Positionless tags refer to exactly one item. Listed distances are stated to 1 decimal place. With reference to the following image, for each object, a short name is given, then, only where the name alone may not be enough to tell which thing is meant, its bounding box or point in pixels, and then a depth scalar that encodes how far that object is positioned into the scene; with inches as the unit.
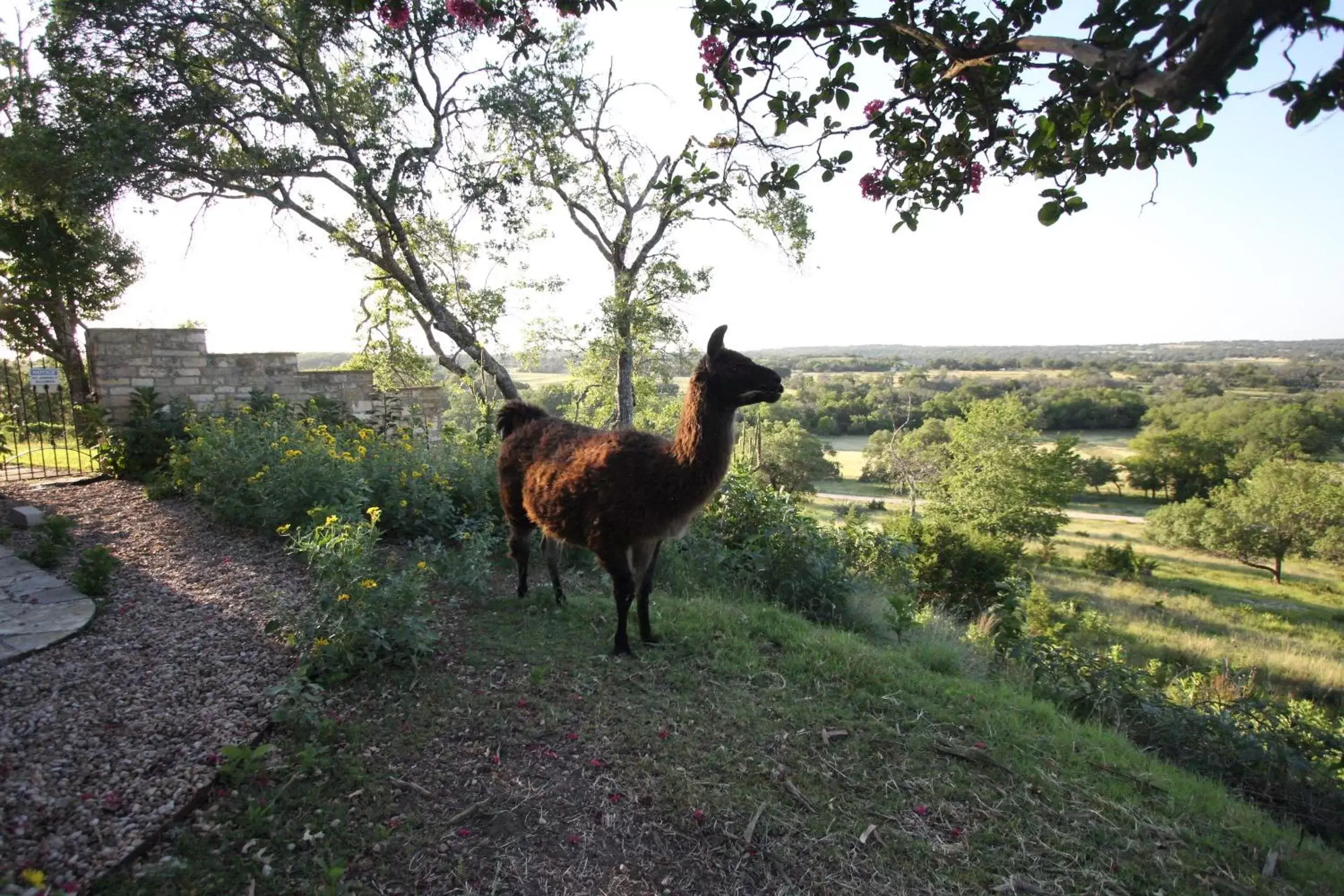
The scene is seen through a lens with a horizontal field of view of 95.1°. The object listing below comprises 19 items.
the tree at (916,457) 1913.1
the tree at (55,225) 333.1
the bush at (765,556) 250.7
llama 152.4
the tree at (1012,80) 51.5
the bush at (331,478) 237.5
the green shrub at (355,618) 143.4
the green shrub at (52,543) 208.4
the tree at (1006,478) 1519.4
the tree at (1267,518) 1518.2
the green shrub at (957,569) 622.2
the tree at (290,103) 353.7
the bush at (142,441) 354.0
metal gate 375.6
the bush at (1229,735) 149.4
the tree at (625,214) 524.7
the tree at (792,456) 2032.5
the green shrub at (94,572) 181.9
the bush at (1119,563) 1441.9
